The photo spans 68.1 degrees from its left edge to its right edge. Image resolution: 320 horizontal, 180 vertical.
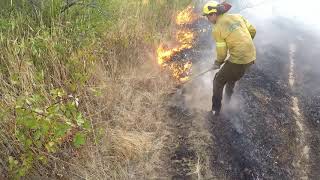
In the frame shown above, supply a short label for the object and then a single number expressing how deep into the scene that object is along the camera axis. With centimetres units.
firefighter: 361
